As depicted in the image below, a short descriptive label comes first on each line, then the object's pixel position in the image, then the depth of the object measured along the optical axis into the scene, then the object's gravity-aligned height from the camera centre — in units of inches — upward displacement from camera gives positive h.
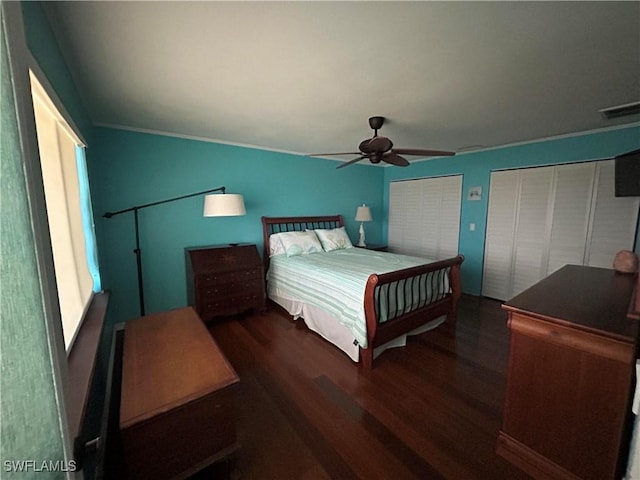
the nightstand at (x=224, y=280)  112.0 -33.0
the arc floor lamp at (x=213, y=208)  109.7 +0.1
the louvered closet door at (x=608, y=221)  109.0 -5.9
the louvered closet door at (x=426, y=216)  165.2 -5.7
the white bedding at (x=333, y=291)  88.8 -34.4
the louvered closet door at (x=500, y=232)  140.0 -13.7
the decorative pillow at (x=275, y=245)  140.8 -20.6
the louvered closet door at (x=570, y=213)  118.6 -2.5
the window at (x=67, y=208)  46.6 +0.1
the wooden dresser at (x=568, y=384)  42.6 -32.4
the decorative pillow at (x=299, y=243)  138.0 -19.5
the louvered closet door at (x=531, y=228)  129.7 -10.4
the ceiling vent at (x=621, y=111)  75.1 +30.6
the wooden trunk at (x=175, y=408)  41.2 -33.6
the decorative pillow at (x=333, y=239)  152.0 -19.1
